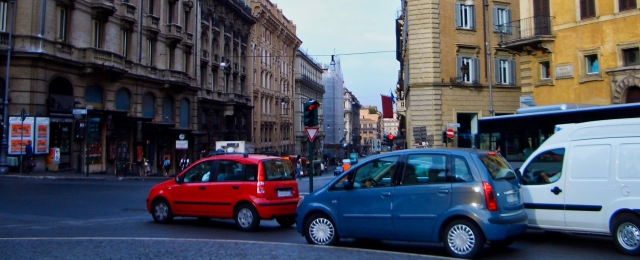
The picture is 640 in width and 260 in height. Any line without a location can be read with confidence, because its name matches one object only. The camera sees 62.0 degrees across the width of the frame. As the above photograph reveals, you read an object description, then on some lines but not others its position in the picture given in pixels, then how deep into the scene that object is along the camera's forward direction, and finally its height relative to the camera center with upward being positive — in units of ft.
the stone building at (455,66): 99.30 +17.26
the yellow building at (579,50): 64.95 +13.91
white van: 27.25 -1.41
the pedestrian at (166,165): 125.29 -1.63
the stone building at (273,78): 202.08 +33.56
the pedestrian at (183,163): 127.03 -1.19
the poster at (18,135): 86.12 +3.87
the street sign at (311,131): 47.80 +2.37
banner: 145.72 +13.91
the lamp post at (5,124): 86.17 +5.67
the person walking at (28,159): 85.66 -0.03
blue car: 25.04 -2.29
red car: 36.17 -2.37
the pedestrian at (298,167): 123.40 -2.42
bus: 47.57 +3.39
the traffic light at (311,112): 46.70 +3.96
